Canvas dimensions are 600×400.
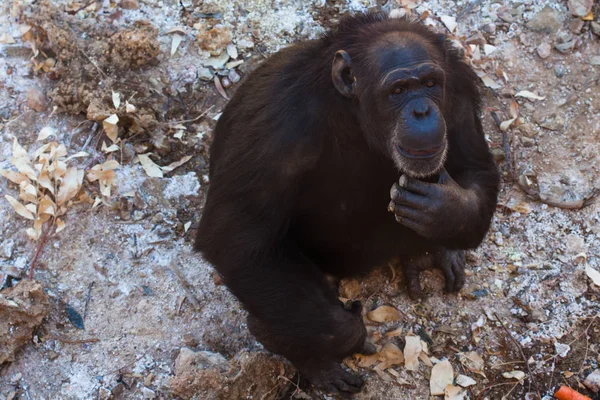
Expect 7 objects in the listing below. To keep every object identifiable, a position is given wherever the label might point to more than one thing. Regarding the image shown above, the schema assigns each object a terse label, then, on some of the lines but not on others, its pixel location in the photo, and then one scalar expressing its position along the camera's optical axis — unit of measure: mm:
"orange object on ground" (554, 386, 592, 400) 10437
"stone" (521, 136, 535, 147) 13594
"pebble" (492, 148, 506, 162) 13492
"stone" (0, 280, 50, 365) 10641
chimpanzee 9039
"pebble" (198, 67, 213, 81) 14336
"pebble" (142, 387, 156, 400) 10547
